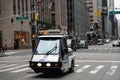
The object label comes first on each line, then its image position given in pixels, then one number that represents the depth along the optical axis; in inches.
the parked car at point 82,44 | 3479.3
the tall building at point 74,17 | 6491.1
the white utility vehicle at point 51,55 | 746.8
